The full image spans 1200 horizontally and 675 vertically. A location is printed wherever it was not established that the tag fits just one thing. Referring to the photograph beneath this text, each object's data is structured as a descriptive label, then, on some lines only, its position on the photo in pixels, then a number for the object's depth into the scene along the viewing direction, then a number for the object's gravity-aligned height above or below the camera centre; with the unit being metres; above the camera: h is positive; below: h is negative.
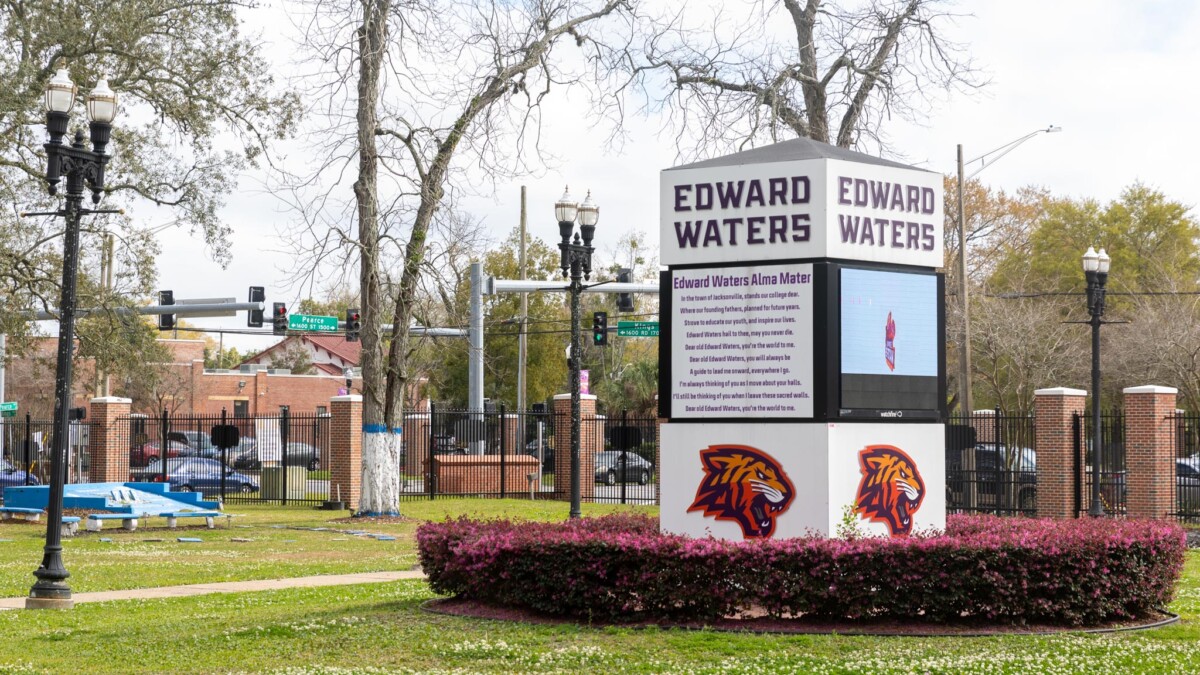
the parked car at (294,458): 46.12 -2.19
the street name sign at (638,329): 41.94 +2.00
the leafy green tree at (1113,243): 56.88 +6.25
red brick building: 66.56 +0.31
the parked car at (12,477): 37.38 -2.18
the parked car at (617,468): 43.19 -2.24
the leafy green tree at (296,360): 93.25 +2.32
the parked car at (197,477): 39.12 -2.33
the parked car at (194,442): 54.80 -1.92
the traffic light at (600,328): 42.59 +2.01
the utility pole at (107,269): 29.03 +3.01
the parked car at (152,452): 46.55 -2.09
